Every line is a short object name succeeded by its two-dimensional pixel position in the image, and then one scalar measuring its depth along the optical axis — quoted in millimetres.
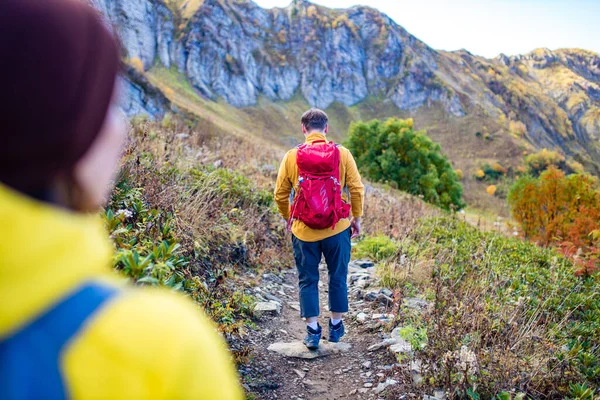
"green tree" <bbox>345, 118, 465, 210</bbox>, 25748
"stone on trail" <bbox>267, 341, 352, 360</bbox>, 4047
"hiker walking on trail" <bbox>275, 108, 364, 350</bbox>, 3785
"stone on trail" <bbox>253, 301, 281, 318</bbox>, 4603
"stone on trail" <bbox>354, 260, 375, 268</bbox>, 6632
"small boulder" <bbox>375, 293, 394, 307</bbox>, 5009
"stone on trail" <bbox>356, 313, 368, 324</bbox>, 4853
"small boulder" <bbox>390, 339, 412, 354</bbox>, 3711
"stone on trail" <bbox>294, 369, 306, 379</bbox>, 3753
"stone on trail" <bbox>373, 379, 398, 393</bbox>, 3448
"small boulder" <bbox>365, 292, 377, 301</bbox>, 5216
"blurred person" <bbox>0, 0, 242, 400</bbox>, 636
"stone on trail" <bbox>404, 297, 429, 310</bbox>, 4642
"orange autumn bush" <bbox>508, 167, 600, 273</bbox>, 11766
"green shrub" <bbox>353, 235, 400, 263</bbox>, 6688
